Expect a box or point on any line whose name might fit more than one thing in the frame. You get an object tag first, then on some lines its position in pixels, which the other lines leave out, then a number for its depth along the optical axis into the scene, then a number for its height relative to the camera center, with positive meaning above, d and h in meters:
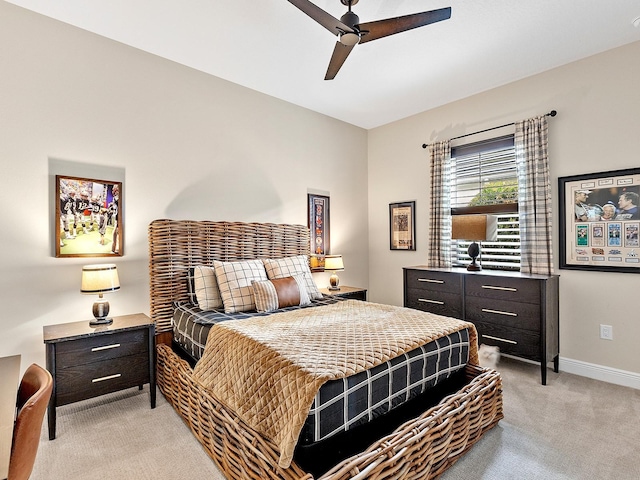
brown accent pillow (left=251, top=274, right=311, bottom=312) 2.77 -0.44
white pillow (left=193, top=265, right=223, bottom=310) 2.83 -0.38
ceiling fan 1.95 +1.33
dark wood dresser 2.95 -0.66
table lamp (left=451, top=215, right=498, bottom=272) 3.55 +0.09
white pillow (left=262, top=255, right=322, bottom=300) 3.19 -0.27
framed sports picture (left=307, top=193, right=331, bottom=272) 4.23 +0.20
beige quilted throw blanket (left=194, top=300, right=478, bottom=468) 1.44 -0.57
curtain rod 3.26 +1.22
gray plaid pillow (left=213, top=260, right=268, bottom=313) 2.76 -0.34
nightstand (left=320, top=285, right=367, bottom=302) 3.77 -0.58
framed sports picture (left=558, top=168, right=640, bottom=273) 2.88 +0.14
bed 1.46 -0.92
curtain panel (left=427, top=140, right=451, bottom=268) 4.11 +0.37
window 3.64 +0.53
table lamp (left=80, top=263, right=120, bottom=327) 2.41 -0.27
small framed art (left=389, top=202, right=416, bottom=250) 4.52 +0.20
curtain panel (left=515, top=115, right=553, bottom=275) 3.29 +0.41
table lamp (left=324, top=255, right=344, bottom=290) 4.02 -0.30
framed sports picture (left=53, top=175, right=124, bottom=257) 2.61 +0.23
